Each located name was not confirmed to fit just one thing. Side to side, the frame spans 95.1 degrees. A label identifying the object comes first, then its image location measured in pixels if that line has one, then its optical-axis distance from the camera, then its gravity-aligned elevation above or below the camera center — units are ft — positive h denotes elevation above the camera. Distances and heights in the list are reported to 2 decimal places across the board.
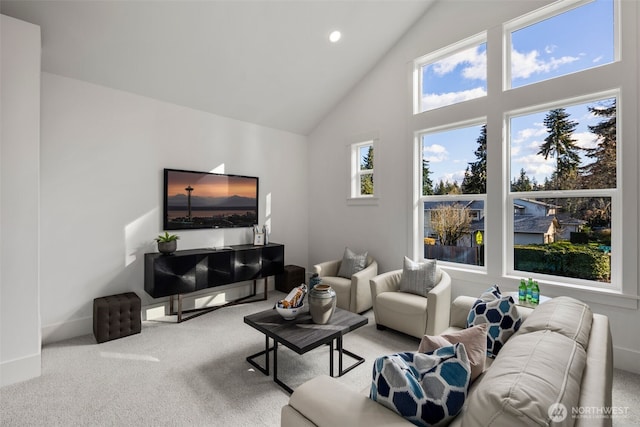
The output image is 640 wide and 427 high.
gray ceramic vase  7.88 -2.43
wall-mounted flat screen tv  12.51 +0.63
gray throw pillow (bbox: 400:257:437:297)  10.82 -2.40
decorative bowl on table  8.06 -2.71
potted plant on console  11.44 -1.18
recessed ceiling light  11.91 +7.33
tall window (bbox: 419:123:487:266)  11.57 +0.97
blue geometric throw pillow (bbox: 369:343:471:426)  3.53 -2.13
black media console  11.05 -2.33
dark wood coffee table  7.15 -3.05
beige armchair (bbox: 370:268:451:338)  9.45 -3.18
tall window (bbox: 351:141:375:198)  15.14 +2.34
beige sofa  2.77 -1.85
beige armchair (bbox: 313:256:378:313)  12.04 -3.13
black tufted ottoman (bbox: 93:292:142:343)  9.66 -3.53
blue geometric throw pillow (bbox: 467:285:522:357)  6.12 -2.25
